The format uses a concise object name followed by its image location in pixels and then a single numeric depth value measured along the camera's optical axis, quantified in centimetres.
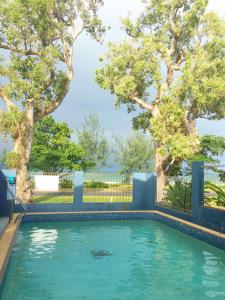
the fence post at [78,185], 1095
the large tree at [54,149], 2148
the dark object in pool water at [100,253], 598
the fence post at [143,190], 1136
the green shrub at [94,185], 1333
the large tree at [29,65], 1245
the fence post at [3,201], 927
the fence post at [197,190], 807
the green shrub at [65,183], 1147
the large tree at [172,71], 1368
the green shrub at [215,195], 799
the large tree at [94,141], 2791
